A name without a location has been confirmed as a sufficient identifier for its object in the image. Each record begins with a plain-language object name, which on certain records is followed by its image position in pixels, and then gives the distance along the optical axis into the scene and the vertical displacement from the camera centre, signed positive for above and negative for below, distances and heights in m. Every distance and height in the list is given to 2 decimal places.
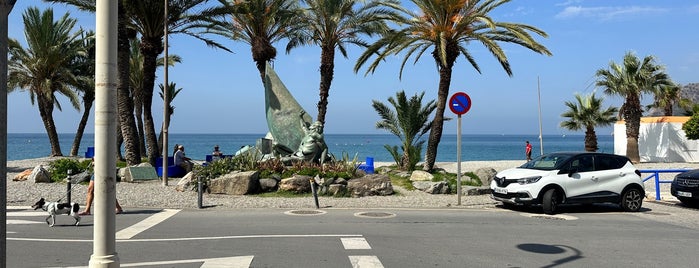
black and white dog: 9.83 -1.18
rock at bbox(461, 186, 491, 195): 16.00 -1.37
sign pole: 13.63 -0.28
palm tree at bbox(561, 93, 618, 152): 36.84 +1.92
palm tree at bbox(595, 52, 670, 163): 33.94 +3.83
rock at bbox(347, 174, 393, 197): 15.54 -1.21
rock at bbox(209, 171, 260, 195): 15.47 -1.13
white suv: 12.23 -0.91
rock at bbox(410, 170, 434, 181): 19.05 -1.14
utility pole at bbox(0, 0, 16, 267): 3.31 +0.21
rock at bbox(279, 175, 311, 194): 15.69 -1.18
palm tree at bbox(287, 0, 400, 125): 25.12 +5.90
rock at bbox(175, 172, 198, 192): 16.41 -1.20
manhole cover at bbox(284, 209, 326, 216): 11.77 -1.53
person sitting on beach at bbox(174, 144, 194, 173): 22.09 -0.64
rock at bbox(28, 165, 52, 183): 18.41 -1.03
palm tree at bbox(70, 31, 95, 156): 35.34 +4.39
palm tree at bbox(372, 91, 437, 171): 25.66 +1.09
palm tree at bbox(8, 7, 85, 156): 33.06 +5.64
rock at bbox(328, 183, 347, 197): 15.56 -1.29
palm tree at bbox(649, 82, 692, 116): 34.69 +3.32
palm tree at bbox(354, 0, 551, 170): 20.55 +4.37
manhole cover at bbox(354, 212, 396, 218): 11.48 -1.54
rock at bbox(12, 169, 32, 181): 19.20 -1.09
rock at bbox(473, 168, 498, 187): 18.56 -1.08
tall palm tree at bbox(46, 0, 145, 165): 22.23 +2.35
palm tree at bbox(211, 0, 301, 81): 25.69 +6.09
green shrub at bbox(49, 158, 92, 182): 19.03 -0.81
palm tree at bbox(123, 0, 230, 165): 22.38 +5.42
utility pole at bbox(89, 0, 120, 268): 4.41 +0.10
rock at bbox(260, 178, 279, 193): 15.87 -1.19
